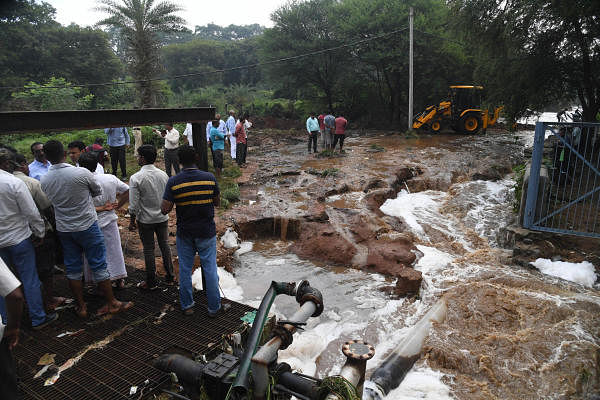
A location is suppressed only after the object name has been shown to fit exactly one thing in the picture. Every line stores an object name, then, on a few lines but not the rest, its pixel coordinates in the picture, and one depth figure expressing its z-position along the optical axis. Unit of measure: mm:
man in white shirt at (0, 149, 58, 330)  3463
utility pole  19547
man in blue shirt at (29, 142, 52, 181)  5242
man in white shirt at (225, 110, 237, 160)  12719
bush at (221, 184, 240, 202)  9276
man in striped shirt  3924
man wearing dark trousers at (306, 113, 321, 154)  15297
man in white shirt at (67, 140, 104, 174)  4836
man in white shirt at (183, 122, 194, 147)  11406
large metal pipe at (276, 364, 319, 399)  2342
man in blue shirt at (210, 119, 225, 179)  10781
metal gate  6152
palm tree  18750
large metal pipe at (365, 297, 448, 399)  3896
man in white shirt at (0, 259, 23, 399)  2152
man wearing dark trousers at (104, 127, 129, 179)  9547
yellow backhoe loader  20219
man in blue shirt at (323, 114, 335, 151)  15570
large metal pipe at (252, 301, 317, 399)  2176
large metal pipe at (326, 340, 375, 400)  2525
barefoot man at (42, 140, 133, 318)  3869
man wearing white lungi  4527
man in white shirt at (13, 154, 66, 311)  3984
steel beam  4355
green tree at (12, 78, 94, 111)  20953
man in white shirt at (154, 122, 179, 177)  9258
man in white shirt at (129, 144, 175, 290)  4465
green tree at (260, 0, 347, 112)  25094
